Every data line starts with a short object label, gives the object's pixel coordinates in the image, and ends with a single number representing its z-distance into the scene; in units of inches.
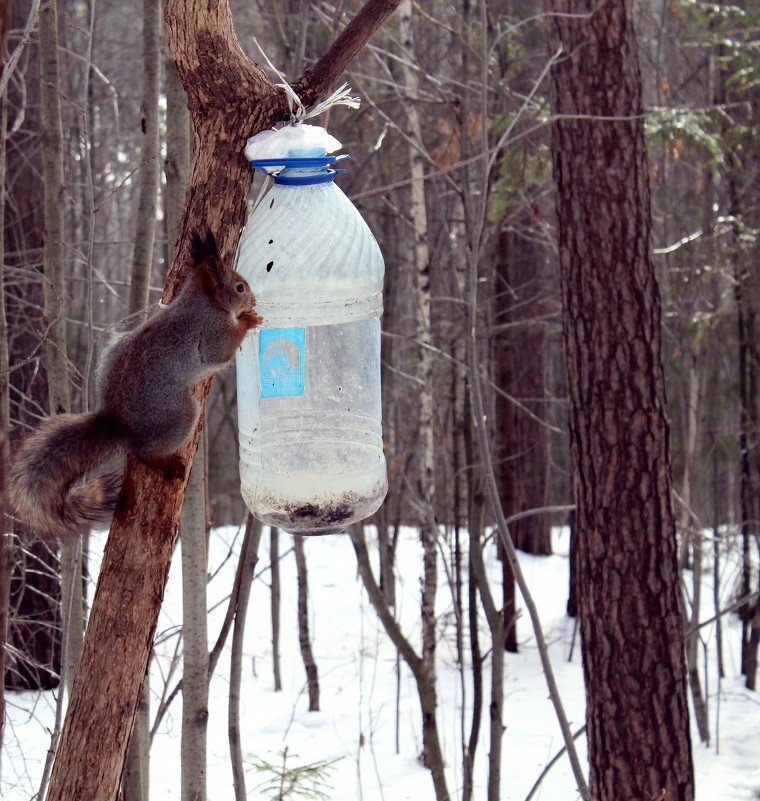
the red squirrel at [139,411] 163.3
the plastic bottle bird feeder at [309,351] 191.8
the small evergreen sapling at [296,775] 322.7
